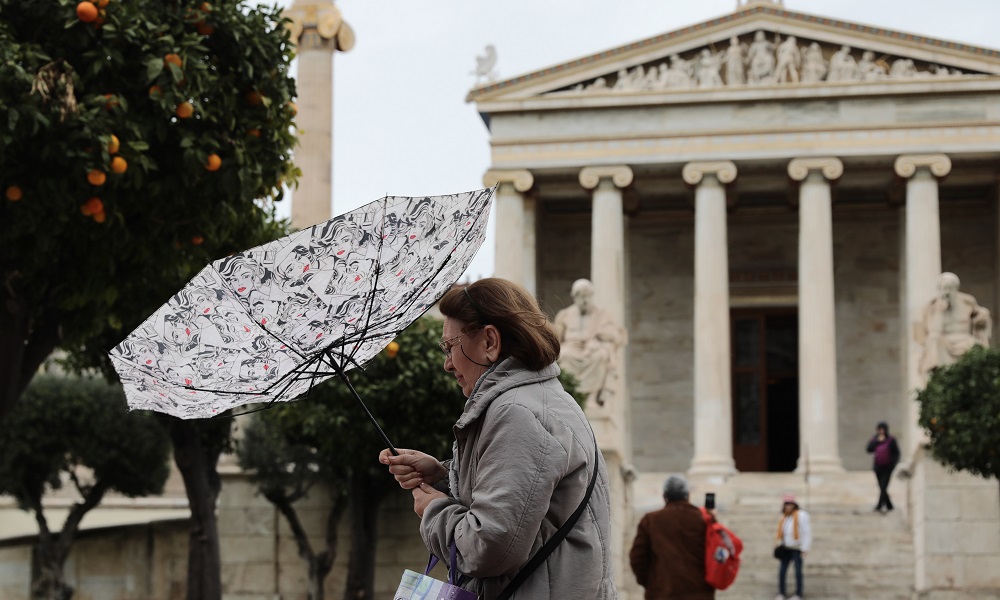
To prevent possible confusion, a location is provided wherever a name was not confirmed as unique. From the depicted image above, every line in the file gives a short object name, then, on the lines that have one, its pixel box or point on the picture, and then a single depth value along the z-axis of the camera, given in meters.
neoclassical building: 31.20
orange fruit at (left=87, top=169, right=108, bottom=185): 10.03
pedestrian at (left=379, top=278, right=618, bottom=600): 3.71
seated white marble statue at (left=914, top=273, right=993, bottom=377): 21.84
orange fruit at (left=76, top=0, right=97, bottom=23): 10.16
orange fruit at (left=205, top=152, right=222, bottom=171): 10.66
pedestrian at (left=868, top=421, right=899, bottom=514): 24.45
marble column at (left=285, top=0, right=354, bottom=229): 30.67
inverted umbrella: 4.28
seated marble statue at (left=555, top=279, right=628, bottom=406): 22.77
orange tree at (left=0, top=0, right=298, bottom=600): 10.09
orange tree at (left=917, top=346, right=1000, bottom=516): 18.17
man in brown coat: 10.34
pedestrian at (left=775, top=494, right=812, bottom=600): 18.23
